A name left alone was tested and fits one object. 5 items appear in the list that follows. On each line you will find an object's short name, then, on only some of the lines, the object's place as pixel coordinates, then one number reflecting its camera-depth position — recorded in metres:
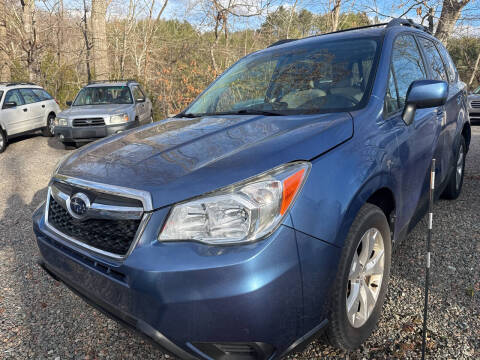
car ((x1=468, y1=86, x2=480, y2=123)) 12.30
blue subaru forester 1.48
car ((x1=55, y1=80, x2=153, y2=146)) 8.64
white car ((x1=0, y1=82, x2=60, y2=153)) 9.97
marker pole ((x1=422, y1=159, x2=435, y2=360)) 1.95
